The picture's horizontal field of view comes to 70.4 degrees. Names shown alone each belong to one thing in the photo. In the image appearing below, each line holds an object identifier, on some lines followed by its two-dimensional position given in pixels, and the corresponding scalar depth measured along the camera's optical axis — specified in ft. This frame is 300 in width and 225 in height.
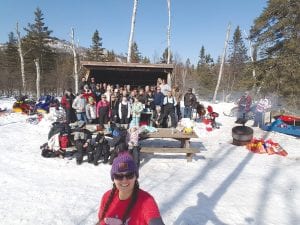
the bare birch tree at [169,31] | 61.78
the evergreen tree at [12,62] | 92.22
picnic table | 21.64
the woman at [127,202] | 4.84
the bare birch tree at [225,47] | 68.55
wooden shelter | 32.40
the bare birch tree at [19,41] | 67.09
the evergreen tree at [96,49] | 109.30
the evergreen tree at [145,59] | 153.24
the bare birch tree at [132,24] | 49.89
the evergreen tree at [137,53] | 126.10
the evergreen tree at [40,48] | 92.44
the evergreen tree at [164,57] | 121.00
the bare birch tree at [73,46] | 66.23
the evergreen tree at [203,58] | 174.15
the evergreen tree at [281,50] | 35.83
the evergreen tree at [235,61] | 107.12
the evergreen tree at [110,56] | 126.91
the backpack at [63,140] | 20.81
